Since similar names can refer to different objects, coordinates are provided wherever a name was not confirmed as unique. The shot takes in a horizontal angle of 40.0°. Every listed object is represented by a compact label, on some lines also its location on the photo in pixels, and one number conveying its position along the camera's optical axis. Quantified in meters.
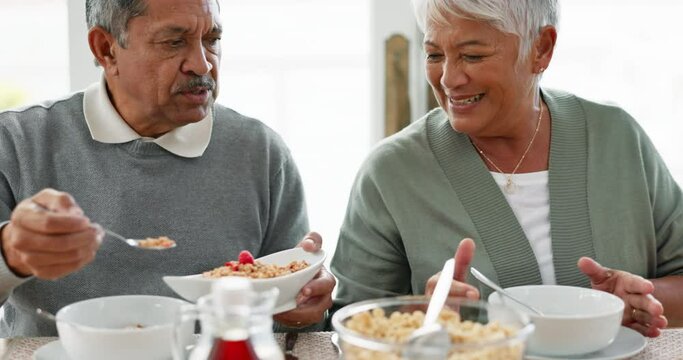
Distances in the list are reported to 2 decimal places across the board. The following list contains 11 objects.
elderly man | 1.90
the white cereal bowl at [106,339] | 1.31
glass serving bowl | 1.09
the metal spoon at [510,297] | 1.45
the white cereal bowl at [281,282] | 1.47
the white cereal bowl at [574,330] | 1.36
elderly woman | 1.89
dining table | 1.51
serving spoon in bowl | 1.07
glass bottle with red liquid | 1.09
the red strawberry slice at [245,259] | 1.63
